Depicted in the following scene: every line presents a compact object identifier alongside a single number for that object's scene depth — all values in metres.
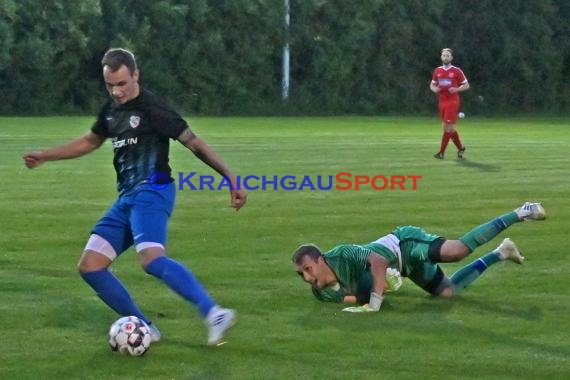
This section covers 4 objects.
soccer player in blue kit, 15.02
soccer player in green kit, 17.61
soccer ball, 14.72
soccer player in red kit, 51.28
